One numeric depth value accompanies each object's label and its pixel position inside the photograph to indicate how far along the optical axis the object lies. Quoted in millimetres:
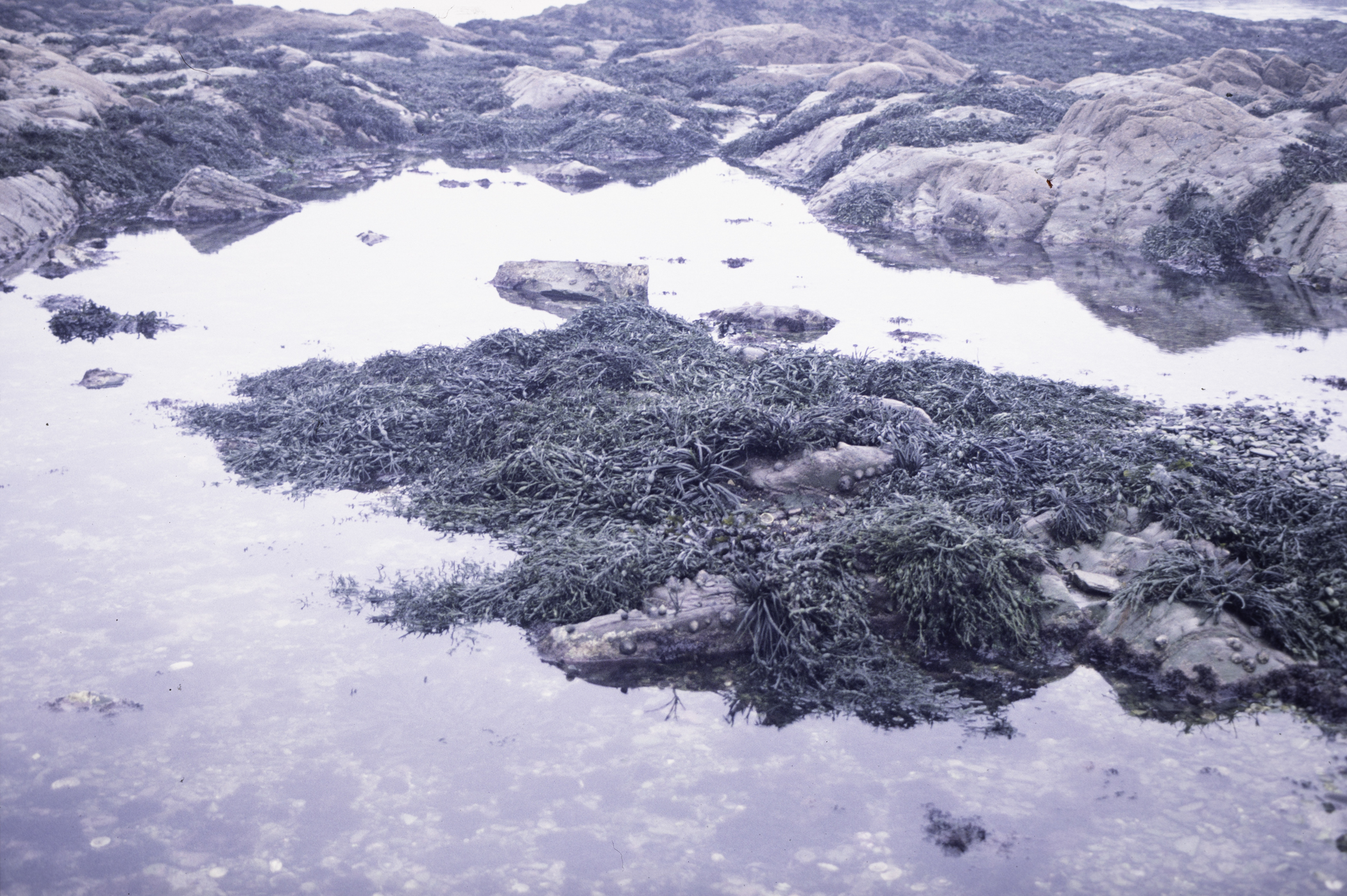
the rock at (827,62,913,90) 33688
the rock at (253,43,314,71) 33250
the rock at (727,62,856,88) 40812
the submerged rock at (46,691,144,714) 5078
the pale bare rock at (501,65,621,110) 34031
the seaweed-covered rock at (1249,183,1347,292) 13867
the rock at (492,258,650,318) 13305
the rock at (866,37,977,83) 37875
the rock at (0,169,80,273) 15578
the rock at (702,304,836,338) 12062
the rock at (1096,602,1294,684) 5156
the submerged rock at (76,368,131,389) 9914
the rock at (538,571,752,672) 5613
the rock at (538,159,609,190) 23750
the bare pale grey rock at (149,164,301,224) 18438
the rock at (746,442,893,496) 7227
